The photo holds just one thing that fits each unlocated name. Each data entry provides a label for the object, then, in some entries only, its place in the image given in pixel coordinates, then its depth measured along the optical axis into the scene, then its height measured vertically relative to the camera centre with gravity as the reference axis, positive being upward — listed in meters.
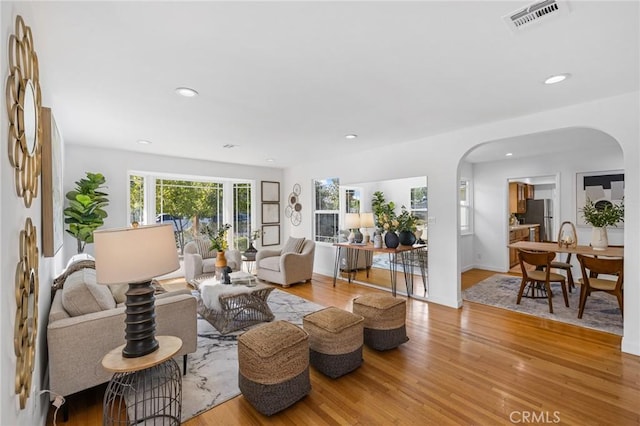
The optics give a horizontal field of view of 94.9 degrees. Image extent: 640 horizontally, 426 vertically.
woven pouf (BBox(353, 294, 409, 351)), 2.80 -1.08
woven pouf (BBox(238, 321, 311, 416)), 1.98 -1.09
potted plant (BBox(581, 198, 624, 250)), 3.81 -0.15
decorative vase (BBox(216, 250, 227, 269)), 3.96 -0.67
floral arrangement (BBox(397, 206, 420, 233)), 4.78 -0.19
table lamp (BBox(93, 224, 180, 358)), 1.62 -0.31
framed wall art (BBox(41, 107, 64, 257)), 1.83 +0.18
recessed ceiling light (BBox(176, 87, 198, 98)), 2.53 +1.05
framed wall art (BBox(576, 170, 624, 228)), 4.79 +0.35
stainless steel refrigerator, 7.77 -0.14
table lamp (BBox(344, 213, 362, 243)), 5.25 -0.24
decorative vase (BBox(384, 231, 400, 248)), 4.65 -0.47
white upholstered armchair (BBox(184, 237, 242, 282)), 5.00 -0.84
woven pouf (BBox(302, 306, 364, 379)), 2.39 -1.09
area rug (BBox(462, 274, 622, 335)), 3.43 -1.30
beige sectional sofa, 1.87 -0.81
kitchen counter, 6.48 -0.38
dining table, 3.66 -0.54
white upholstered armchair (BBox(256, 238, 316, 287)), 5.13 -0.94
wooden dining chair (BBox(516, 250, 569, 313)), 3.81 -0.87
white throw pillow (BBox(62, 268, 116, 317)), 2.06 -0.62
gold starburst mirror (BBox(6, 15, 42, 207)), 1.06 +0.42
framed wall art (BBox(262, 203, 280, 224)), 6.91 -0.04
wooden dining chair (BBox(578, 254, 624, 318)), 3.21 -0.78
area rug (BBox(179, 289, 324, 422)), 2.13 -1.37
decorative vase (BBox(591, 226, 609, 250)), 3.80 -0.38
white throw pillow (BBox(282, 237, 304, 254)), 5.59 -0.67
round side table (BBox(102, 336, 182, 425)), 1.61 -1.26
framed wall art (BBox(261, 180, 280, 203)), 6.89 +0.47
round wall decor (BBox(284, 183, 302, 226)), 6.71 +0.09
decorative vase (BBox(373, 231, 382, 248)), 4.82 -0.49
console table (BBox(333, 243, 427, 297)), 4.60 -0.83
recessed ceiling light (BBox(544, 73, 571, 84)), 2.34 +1.07
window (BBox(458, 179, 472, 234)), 6.49 +0.07
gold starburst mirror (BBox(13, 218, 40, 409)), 1.12 -0.42
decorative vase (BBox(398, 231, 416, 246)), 4.72 -0.44
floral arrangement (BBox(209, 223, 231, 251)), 4.21 -0.46
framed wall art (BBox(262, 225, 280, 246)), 6.94 -0.57
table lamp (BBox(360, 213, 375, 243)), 5.29 -0.20
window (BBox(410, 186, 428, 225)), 6.08 +0.18
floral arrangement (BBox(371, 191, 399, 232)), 4.81 -0.03
